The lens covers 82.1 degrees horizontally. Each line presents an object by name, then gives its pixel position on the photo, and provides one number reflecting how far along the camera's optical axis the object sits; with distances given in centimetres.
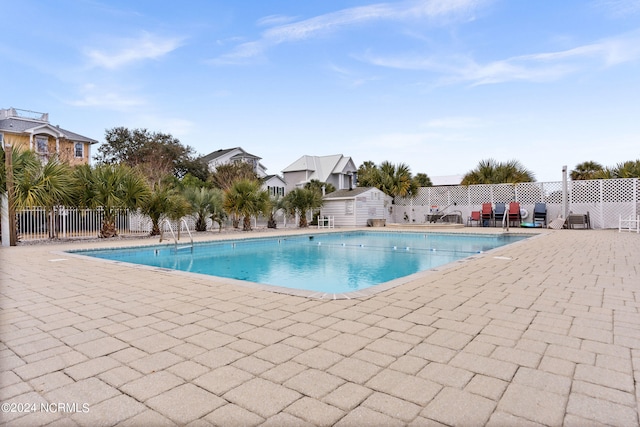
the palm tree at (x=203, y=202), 1568
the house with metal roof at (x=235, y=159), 3462
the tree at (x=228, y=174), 2842
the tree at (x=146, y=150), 3130
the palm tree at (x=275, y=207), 1950
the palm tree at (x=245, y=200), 1622
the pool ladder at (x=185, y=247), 1104
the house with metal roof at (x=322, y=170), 3281
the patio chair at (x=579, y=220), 1672
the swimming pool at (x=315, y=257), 782
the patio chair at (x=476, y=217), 1983
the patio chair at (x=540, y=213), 1802
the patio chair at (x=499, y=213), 1903
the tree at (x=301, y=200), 1994
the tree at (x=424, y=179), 3244
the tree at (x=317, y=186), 2517
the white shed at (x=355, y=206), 2159
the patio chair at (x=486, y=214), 1927
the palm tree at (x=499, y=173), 2127
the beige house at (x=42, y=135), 2433
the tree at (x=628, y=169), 1734
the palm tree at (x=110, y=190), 1182
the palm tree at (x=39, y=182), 1030
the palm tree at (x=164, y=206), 1316
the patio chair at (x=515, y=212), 1827
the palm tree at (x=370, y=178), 2395
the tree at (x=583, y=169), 2469
